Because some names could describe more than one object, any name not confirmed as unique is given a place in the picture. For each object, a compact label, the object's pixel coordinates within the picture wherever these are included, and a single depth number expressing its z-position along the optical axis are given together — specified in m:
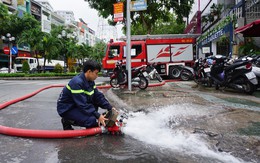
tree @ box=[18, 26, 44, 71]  24.30
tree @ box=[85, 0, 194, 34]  21.50
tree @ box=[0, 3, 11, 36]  33.00
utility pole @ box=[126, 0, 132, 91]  8.27
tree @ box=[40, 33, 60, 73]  24.59
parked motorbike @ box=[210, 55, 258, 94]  7.37
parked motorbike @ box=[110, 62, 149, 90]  9.20
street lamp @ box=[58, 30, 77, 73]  26.70
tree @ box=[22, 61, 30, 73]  25.08
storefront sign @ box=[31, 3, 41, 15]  53.41
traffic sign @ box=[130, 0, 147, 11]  7.86
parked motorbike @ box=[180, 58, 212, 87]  9.41
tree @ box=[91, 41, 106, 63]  62.72
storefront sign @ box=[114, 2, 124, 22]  8.47
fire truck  15.02
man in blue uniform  3.40
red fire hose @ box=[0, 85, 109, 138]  3.46
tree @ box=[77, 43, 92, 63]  46.38
